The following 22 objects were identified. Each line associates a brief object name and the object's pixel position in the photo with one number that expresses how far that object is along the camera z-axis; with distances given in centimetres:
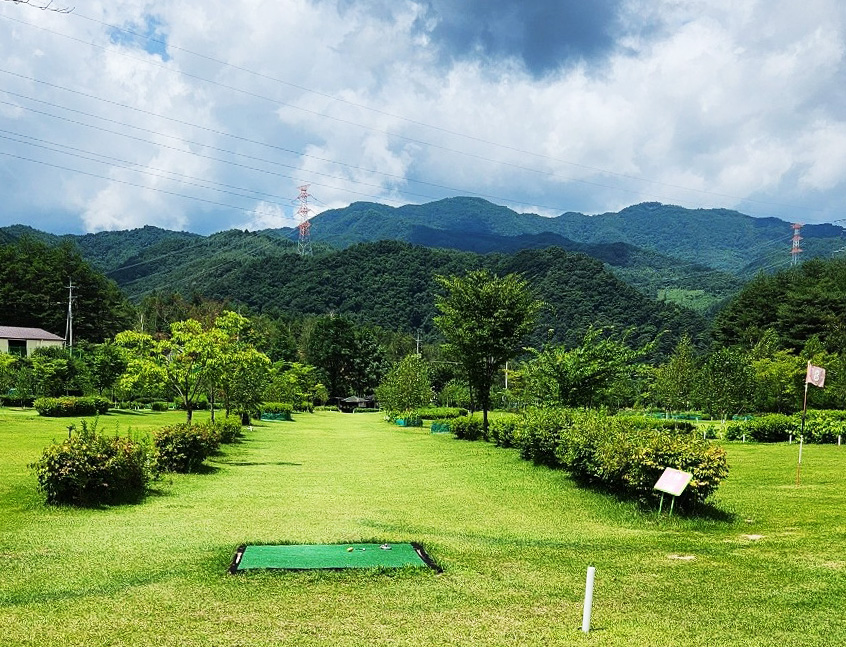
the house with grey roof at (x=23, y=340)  7750
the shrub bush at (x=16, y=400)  4193
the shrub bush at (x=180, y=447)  1609
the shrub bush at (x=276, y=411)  4706
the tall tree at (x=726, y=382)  3108
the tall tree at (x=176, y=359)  1959
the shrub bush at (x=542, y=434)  1650
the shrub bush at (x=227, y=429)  2189
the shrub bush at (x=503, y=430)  2164
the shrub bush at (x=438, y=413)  4863
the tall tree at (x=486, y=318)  2639
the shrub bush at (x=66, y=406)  3269
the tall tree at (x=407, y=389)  4656
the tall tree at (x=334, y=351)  8312
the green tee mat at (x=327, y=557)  749
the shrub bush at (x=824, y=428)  2364
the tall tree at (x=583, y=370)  1995
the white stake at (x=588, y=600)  520
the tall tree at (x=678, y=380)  4116
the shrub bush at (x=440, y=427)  3504
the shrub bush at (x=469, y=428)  2730
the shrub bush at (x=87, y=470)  1128
